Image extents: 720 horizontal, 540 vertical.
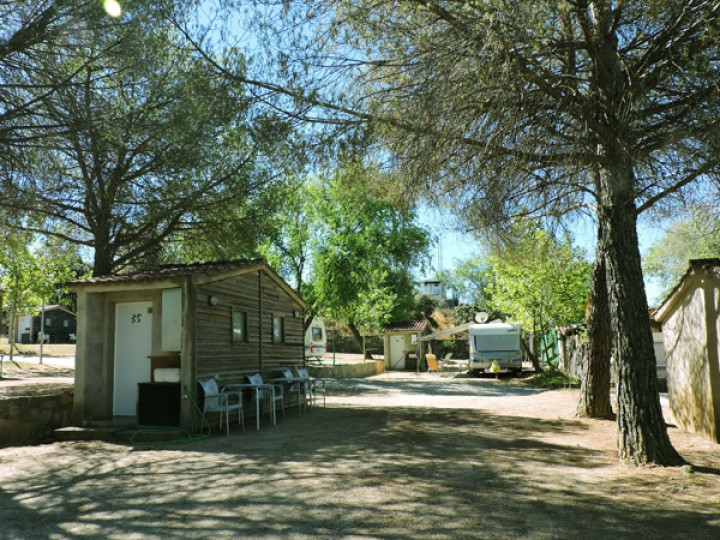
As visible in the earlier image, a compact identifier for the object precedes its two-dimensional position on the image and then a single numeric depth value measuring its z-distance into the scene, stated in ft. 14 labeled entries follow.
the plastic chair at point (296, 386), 36.93
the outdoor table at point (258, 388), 29.22
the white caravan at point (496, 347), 73.46
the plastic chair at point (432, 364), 86.57
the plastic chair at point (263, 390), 29.58
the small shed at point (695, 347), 22.89
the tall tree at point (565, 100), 17.76
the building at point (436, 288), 194.59
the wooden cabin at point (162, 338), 28.55
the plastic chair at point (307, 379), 37.56
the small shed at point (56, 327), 168.35
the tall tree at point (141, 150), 22.99
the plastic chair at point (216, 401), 27.89
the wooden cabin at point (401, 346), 94.79
